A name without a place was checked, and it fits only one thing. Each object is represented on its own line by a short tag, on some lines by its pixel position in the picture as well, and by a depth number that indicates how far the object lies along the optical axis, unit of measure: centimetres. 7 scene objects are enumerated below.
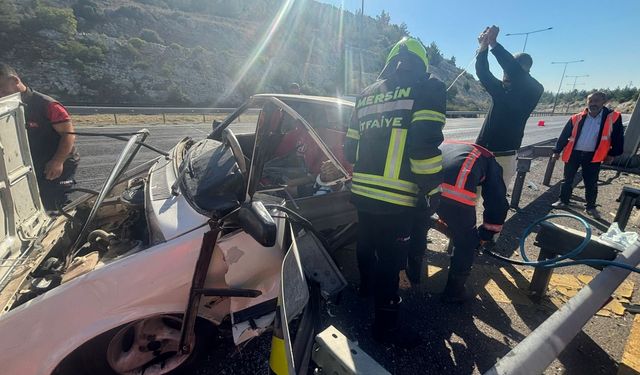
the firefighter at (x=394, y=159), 199
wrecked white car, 142
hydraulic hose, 194
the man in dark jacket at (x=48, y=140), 302
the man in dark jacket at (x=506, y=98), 366
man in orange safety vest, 469
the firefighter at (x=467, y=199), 244
